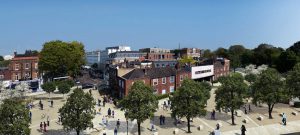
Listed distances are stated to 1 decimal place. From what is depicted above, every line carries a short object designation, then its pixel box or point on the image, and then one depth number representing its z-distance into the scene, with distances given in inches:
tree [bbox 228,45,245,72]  5635.8
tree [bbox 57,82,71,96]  2797.7
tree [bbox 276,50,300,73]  4515.0
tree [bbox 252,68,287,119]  2172.7
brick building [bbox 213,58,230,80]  4328.2
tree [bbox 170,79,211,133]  1861.5
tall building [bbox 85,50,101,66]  6432.1
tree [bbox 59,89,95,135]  1573.6
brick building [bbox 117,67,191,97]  2805.1
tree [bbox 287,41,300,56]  4975.4
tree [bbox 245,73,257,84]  3544.3
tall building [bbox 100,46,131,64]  6035.4
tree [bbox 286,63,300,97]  2434.8
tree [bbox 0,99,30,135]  1325.0
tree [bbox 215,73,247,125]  2007.8
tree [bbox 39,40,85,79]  3703.2
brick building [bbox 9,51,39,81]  3855.8
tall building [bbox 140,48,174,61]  4866.1
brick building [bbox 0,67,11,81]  3784.0
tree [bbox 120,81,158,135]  1756.9
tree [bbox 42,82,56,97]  2834.6
